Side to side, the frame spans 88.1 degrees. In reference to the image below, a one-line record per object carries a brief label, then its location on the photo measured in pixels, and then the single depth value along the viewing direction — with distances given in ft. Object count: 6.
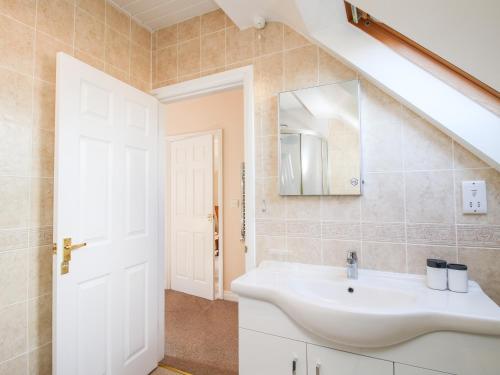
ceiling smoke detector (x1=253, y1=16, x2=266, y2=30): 4.93
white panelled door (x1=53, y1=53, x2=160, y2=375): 4.17
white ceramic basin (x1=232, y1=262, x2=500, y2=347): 2.69
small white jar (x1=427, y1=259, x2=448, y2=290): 3.46
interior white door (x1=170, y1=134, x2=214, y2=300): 10.19
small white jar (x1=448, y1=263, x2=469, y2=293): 3.31
